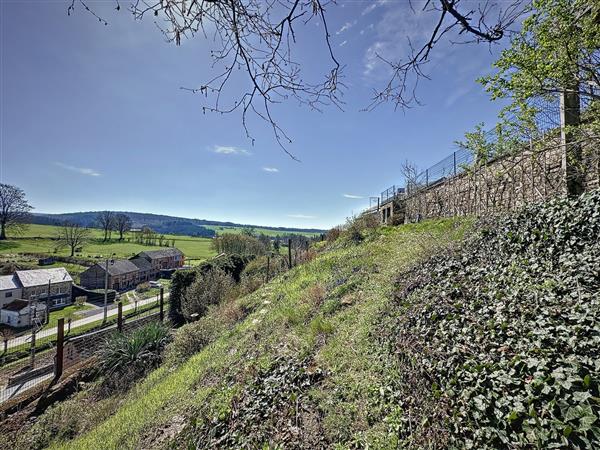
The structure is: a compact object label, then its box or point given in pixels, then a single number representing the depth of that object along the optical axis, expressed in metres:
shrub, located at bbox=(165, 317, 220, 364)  7.08
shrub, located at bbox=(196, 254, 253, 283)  15.90
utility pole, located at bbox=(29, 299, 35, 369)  23.07
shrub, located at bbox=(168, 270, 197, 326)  13.92
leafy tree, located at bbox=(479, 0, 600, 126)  3.71
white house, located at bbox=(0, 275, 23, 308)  26.67
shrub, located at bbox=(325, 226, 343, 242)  16.58
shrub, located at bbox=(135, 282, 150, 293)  38.18
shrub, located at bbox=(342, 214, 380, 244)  13.05
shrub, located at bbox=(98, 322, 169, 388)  7.16
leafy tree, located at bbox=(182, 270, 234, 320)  11.99
